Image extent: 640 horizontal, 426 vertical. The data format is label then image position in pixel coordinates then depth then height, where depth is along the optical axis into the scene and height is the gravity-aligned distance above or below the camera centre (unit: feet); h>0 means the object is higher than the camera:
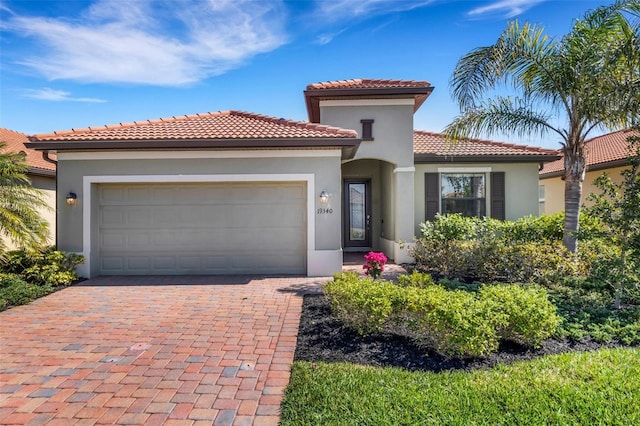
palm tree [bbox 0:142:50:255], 24.28 +0.21
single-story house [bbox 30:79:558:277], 30.07 +1.56
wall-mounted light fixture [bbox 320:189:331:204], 30.14 +1.31
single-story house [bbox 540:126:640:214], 44.93 +5.78
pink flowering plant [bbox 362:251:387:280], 23.20 -3.51
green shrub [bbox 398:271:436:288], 20.76 -4.20
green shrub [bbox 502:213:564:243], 33.21 -1.86
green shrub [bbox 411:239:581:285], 26.02 -3.96
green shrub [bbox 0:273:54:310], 22.20 -5.27
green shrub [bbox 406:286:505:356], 13.47 -4.53
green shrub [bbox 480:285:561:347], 14.62 -4.50
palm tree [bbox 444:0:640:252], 23.82 +9.78
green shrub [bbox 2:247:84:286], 27.20 -4.27
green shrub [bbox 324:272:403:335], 15.99 -4.40
